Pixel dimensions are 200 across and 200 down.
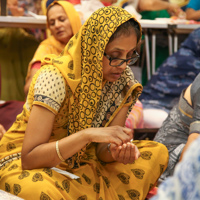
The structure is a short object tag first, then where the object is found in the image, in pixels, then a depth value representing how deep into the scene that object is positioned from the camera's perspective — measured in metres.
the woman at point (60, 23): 4.01
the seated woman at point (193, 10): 5.37
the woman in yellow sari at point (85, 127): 2.50
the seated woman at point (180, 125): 2.74
